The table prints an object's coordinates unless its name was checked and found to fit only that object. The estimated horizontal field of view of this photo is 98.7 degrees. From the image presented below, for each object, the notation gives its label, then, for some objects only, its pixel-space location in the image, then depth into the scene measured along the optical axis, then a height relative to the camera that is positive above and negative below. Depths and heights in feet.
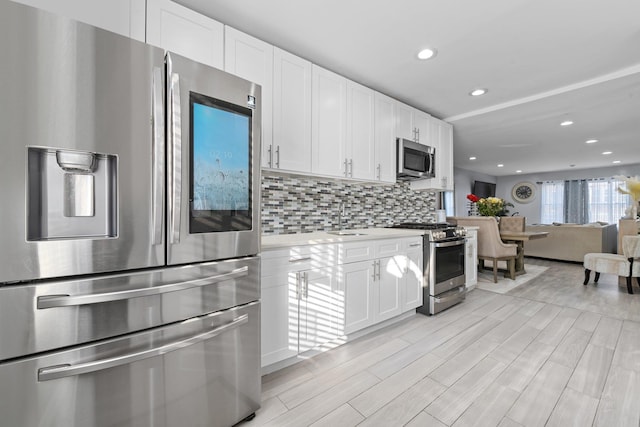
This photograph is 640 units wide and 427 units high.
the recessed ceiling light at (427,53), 7.74 +4.58
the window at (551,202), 31.47 +1.31
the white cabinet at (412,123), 10.83 +3.69
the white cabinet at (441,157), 12.53 +2.61
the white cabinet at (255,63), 6.50 +3.65
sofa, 17.97 -1.99
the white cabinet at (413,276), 9.05 -2.17
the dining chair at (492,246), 13.83 -1.67
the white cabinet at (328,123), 8.13 +2.73
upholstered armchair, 12.08 -2.22
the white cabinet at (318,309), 6.45 -2.39
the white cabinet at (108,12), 4.51 +3.51
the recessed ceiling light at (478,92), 10.28 +4.59
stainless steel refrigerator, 2.89 -0.27
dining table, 14.65 -1.35
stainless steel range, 9.57 -1.95
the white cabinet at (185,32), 5.51 +3.81
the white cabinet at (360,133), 9.07 +2.70
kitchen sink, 8.74 -0.69
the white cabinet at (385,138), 9.95 +2.76
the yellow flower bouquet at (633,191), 13.65 +1.14
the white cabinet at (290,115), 7.23 +2.65
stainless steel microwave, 10.51 +2.11
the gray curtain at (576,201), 29.78 +1.35
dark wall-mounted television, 30.96 +2.80
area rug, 12.90 -3.52
